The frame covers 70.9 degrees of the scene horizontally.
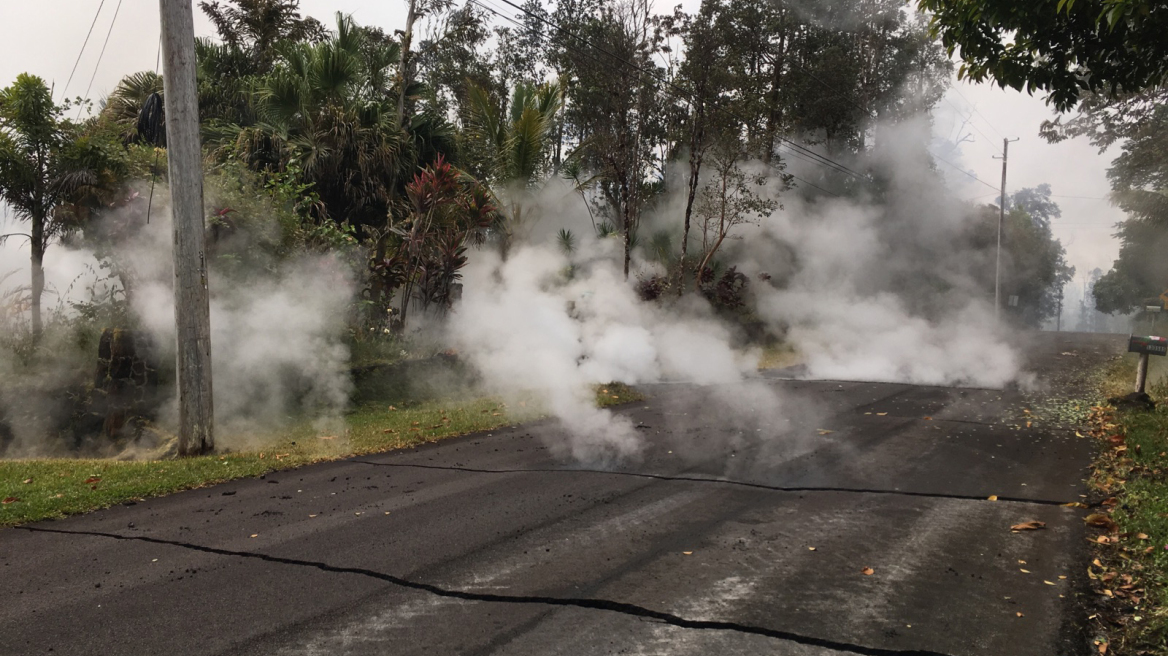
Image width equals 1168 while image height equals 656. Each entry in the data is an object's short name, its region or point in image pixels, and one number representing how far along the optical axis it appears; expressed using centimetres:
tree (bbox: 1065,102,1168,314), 2428
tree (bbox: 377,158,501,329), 1367
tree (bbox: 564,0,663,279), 2211
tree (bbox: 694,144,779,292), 2162
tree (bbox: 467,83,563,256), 1898
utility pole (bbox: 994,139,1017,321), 3584
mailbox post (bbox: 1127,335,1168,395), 1104
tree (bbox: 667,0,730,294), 2042
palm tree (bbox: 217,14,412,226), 1506
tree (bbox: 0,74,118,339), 1128
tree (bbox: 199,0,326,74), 1911
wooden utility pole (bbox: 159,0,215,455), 816
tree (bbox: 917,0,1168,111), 724
